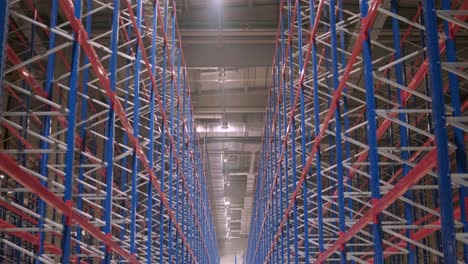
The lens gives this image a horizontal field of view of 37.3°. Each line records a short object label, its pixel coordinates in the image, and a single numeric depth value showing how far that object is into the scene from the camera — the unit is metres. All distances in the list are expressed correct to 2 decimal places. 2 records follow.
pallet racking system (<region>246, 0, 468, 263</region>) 5.96
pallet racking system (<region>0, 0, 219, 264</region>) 8.27
